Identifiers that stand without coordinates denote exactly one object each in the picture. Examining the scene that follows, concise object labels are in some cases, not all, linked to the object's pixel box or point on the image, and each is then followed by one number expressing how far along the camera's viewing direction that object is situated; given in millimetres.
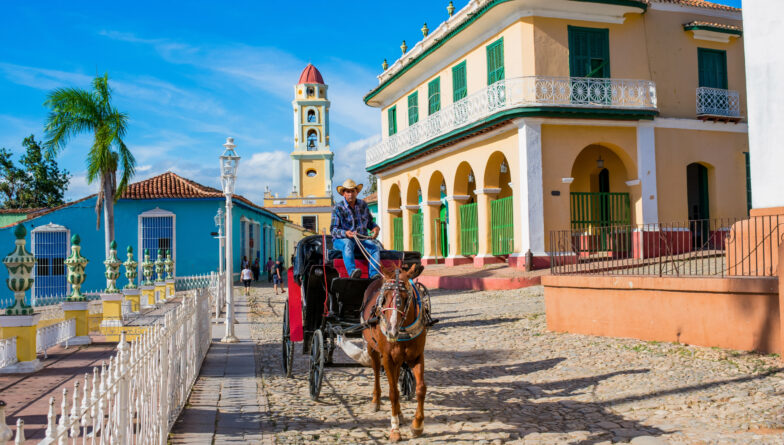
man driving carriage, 7121
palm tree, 23734
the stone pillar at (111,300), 12773
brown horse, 5398
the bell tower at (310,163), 56375
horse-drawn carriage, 6910
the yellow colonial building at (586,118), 18500
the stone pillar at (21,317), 8836
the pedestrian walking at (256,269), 35750
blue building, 29578
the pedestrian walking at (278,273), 26089
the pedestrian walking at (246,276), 24981
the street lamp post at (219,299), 17333
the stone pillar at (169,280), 22531
